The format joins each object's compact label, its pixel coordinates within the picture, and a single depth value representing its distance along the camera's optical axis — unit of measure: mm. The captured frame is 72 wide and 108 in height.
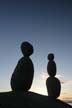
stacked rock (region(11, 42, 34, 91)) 5816
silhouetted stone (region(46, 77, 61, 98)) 7074
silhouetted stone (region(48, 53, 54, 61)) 7451
